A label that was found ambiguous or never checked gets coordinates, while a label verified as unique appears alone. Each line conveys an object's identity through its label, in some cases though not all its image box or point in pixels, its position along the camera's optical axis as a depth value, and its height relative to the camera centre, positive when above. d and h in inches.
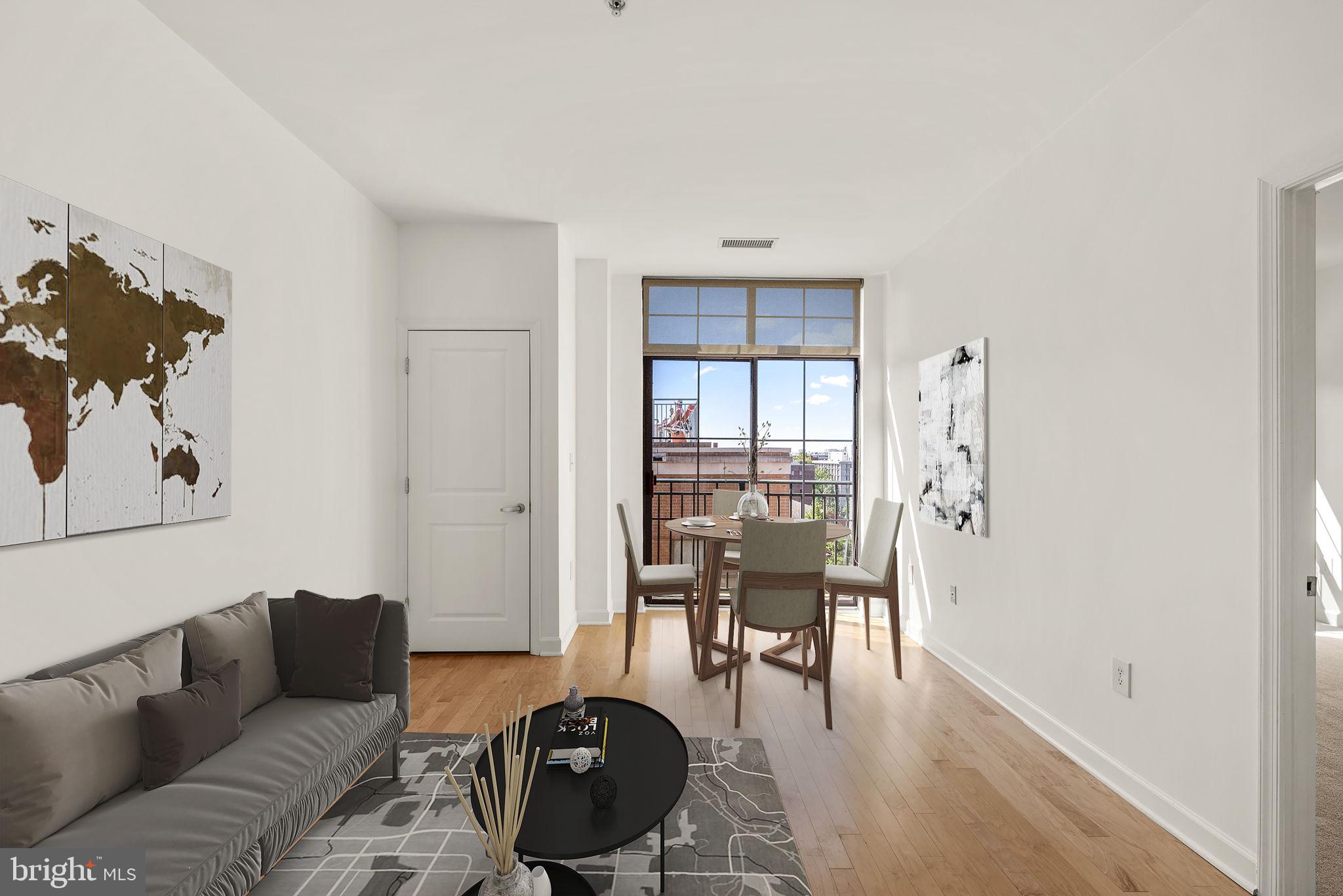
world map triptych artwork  67.6 +9.8
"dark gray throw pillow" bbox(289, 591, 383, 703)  93.5 -28.1
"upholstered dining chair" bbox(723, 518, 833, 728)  125.2 -24.0
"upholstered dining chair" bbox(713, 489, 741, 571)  192.7 -13.8
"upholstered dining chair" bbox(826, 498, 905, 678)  151.4 -28.8
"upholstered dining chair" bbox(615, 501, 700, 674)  154.3 -30.9
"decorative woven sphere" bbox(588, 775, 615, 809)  68.5 -35.9
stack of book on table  80.1 -36.6
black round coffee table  63.4 -37.4
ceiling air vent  175.9 +58.7
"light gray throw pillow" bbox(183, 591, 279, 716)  85.5 -25.9
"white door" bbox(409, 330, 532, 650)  164.4 -6.9
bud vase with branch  215.9 +2.1
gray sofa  58.9 -35.7
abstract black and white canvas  143.0 +3.9
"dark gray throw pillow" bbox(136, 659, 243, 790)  67.5 -29.7
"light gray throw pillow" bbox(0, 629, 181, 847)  57.9 -27.6
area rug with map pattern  78.1 -51.4
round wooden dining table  142.3 -31.7
